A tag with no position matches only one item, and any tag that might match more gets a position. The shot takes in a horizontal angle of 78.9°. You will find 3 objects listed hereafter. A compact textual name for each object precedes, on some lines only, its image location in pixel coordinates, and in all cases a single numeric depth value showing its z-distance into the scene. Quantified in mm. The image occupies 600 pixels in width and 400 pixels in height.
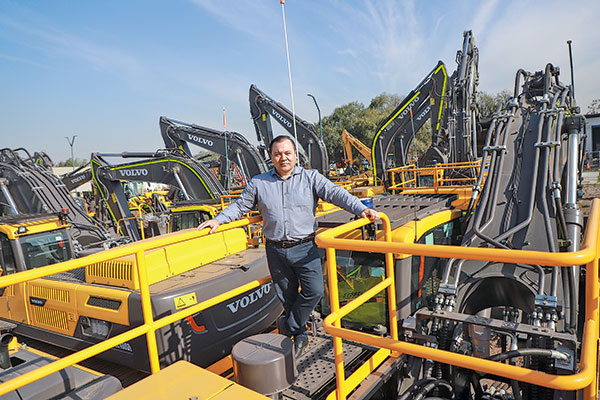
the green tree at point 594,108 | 34644
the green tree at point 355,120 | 45062
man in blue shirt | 3137
